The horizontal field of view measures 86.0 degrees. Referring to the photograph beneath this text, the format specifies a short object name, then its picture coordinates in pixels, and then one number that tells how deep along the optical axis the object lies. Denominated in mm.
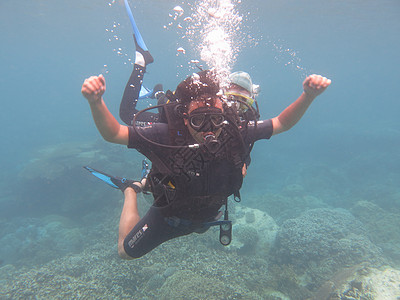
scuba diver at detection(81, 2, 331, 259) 2223
